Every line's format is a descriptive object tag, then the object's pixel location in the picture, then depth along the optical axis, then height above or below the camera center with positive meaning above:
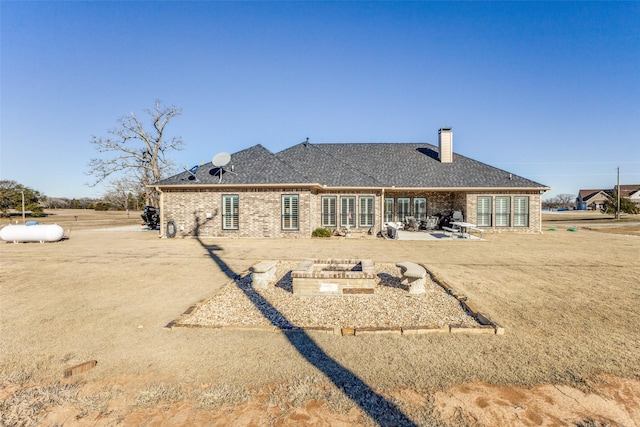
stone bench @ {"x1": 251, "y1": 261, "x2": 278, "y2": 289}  6.67 -1.50
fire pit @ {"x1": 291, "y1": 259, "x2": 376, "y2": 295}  6.18 -1.53
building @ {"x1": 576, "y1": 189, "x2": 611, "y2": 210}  73.06 +0.80
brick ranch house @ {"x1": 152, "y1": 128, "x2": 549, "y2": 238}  16.39 +0.69
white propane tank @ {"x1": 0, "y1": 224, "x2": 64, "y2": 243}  14.64 -1.19
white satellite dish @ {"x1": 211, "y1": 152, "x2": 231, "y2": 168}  16.56 +2.51
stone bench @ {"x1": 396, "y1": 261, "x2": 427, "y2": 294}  6.29 -1.50
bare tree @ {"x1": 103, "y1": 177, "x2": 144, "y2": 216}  38.77 +2.17
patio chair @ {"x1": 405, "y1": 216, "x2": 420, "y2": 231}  19.01 -1.16
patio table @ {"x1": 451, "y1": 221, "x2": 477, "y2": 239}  15.68 -1.45
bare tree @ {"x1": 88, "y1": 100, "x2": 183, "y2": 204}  28.75 +4.72
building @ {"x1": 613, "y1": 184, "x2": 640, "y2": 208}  63.33 +2.40
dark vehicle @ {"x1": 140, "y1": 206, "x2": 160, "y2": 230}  21.98 -0.70
